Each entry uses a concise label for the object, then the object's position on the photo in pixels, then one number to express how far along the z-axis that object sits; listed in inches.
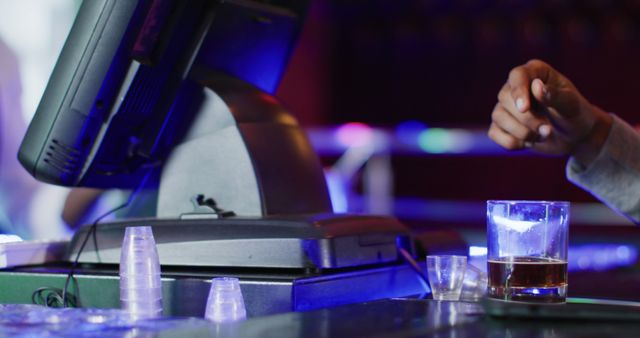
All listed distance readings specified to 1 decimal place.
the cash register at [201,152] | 66.6
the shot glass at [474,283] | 67.4
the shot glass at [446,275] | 65.4
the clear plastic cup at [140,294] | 63.1
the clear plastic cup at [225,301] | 60.6
